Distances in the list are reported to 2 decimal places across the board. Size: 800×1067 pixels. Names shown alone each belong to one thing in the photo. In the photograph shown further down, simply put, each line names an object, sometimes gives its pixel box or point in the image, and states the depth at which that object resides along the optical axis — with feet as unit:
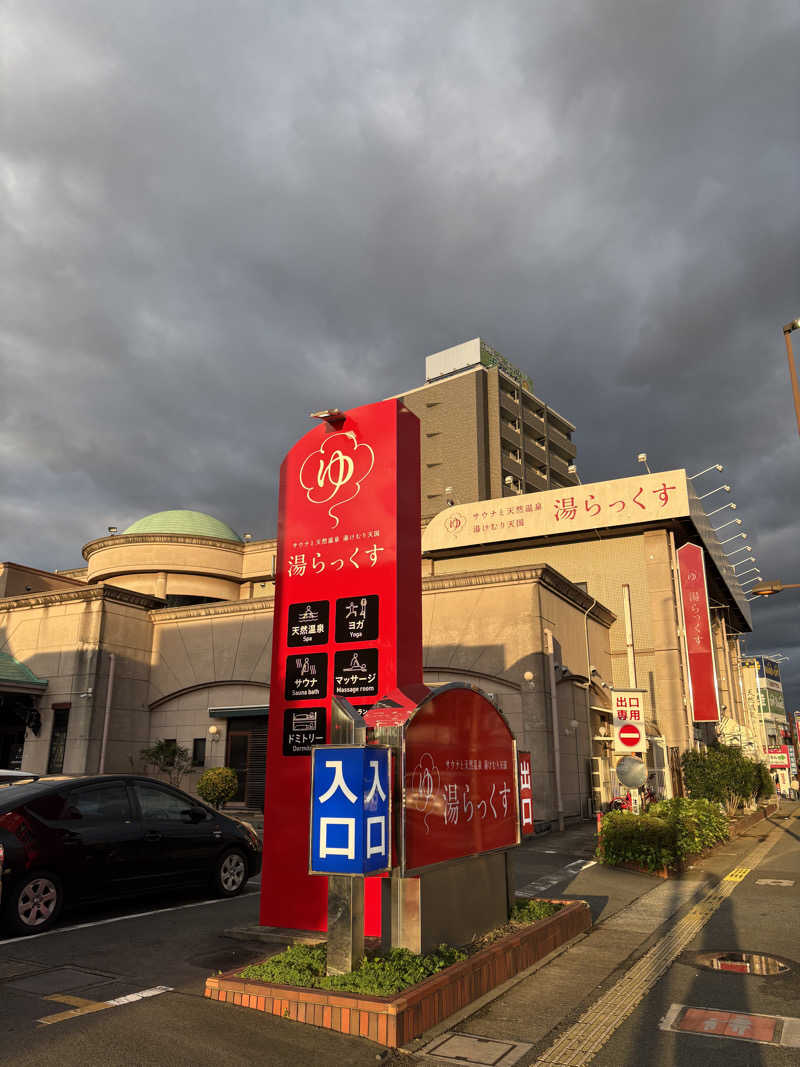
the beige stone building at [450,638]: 71.20
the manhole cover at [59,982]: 20.95
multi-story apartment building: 227.81
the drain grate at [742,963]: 24.47
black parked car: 27.86
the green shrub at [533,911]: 26.94
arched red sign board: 20.71
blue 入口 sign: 18.17
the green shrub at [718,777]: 75.15
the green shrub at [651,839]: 44.52
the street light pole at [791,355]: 50.61
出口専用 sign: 50.83
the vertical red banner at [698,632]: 98.37
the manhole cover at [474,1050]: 16.57
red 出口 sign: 28.58
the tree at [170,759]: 84.02
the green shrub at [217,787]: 72.69
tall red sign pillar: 28.32
